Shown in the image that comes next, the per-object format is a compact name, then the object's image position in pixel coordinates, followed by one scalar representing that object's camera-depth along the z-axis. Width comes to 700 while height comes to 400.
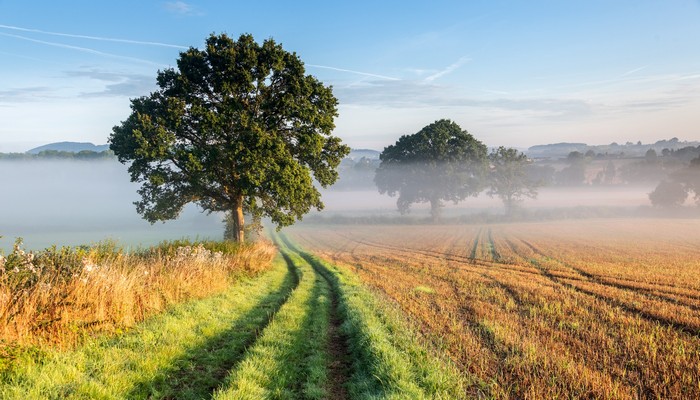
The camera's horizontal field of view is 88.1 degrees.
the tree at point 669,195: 88.88
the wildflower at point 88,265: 9.34
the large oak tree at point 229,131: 23.95
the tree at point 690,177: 85.49
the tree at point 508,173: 82.06
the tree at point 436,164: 69.88
